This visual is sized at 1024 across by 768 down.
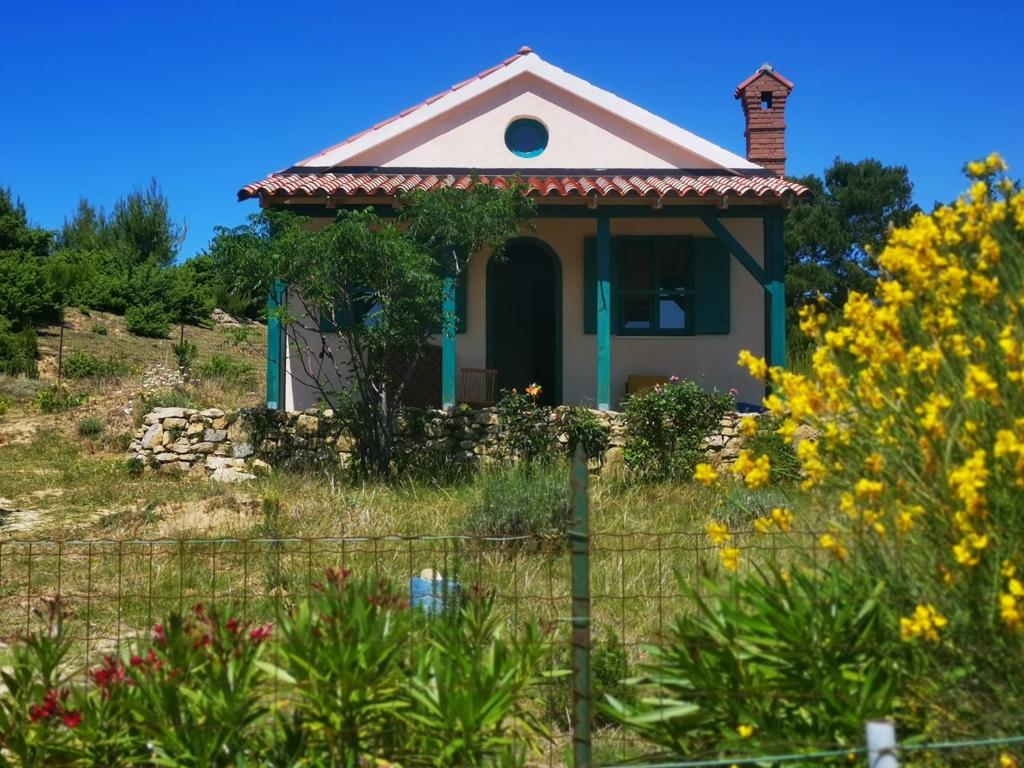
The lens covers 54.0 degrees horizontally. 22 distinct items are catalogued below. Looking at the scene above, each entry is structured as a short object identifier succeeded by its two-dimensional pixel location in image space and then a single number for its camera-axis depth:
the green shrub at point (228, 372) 15.94
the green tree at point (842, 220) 28.28
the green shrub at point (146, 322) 21.52
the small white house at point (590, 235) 12.76
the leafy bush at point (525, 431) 10.79
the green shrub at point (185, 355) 17.00
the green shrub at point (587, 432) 10.79
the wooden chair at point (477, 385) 12.35
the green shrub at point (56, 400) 14.72
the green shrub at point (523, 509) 7.51
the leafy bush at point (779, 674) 3.02
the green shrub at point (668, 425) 10.27
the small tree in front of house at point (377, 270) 9.69
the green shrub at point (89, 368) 16.81
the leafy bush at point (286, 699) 3.17
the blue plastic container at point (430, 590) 4.50
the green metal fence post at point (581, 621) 3.08
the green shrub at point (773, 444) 8.16
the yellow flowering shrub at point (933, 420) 2.91
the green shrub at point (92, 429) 12.99
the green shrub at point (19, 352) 17.02
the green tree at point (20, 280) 19.16
